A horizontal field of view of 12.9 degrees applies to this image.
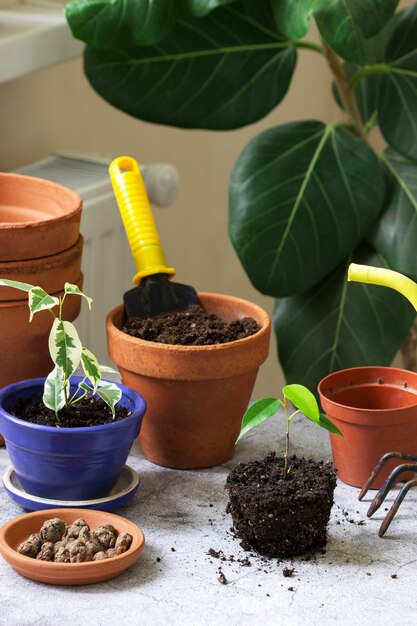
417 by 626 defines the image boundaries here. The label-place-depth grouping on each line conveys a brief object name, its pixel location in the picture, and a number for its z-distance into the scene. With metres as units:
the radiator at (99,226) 2.20
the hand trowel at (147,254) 1.72
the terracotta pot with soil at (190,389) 1.60
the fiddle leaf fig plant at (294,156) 2.01
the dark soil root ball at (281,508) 1.48
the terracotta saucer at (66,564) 1.43
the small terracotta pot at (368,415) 1.59
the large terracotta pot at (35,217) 1.62
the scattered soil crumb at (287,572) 1.47
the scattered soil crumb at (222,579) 1.46
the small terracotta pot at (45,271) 1.62
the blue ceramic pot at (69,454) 1.52
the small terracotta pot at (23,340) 1.63
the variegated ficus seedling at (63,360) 1.53
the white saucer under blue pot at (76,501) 1.54
